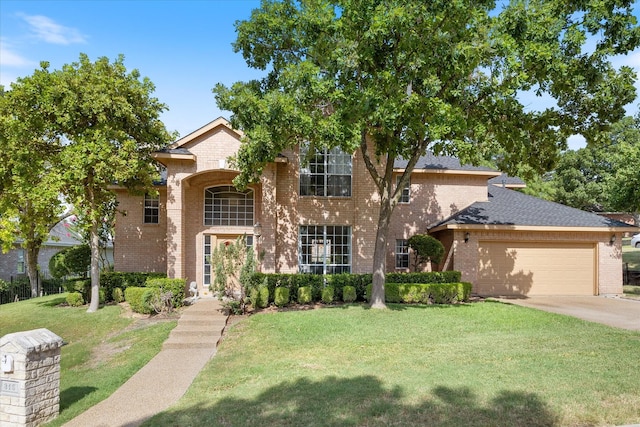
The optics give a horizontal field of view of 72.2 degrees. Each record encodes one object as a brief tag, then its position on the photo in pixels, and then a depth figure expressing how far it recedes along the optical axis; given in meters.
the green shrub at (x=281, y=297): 14.03
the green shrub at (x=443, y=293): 14.80
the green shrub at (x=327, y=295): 14.55
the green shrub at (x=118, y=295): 15.97
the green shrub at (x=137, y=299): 13.83
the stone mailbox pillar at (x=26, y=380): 6.16
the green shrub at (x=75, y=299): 16.12
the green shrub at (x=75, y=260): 17.44
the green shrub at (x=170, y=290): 14.07
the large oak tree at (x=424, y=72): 10.73
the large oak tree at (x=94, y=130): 13.51
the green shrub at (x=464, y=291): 15.05
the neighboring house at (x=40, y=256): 26.56
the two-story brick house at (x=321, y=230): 16.02
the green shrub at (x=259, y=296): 13.58
